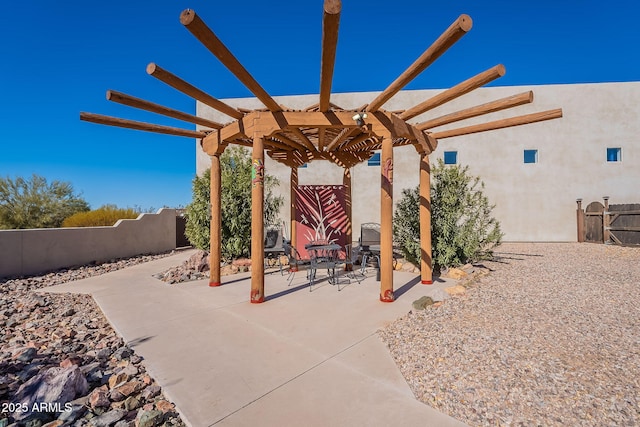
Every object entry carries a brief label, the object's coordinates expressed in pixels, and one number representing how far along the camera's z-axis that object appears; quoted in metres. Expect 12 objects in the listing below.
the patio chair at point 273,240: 8.34
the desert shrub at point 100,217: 10.93
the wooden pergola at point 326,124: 2.52
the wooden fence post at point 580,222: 11.67
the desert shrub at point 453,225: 6.27
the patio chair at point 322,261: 5.38
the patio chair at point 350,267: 6.10
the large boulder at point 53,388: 1.96
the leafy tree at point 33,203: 10.57
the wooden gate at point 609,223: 9.96
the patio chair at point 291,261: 6.16
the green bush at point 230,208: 7.64
